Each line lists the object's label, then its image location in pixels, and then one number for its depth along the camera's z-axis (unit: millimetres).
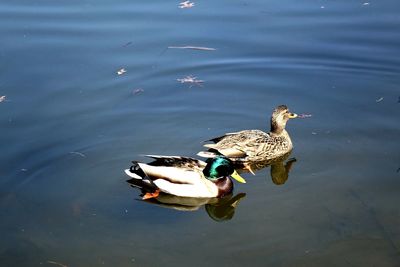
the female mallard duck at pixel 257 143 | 9188
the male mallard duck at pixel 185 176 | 8406
